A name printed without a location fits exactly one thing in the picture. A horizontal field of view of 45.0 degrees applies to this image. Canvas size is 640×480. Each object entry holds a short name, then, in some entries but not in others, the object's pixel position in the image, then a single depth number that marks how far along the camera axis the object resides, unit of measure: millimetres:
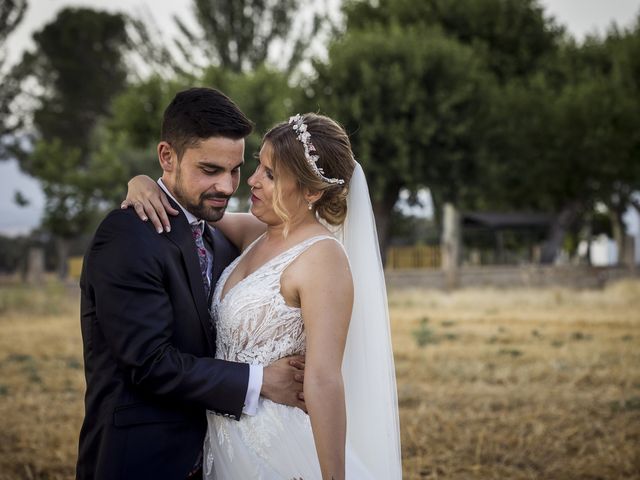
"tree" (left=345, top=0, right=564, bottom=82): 32531
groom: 2834
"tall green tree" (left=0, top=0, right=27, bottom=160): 34938
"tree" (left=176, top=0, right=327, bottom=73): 31969
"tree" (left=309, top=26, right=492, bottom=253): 25750
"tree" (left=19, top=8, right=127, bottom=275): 45875
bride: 2889
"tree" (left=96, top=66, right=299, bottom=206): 27094
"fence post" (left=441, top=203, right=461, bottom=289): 22891
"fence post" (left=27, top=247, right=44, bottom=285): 22828
